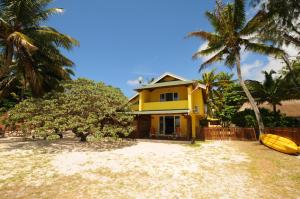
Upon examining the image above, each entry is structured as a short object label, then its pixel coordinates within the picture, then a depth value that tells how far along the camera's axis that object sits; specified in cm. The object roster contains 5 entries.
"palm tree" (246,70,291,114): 2339
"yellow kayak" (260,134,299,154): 1347
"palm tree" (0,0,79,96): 1599
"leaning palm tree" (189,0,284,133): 1898
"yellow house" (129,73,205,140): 2056
